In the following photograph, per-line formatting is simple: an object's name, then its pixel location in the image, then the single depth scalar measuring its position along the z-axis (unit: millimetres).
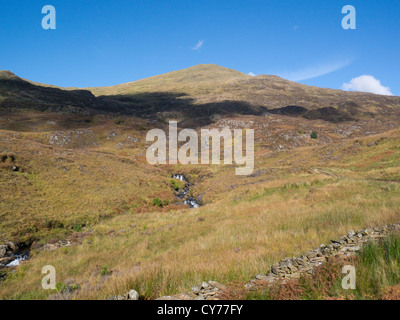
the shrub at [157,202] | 30828
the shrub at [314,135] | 75412
